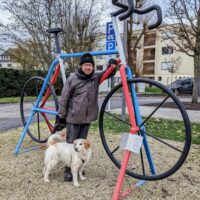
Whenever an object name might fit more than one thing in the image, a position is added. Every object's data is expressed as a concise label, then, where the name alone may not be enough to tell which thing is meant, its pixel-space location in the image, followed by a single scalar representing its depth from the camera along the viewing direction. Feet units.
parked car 80.18
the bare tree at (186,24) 36.73
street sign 23.27
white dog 10.34
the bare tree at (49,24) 55.42
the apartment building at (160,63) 119.03
